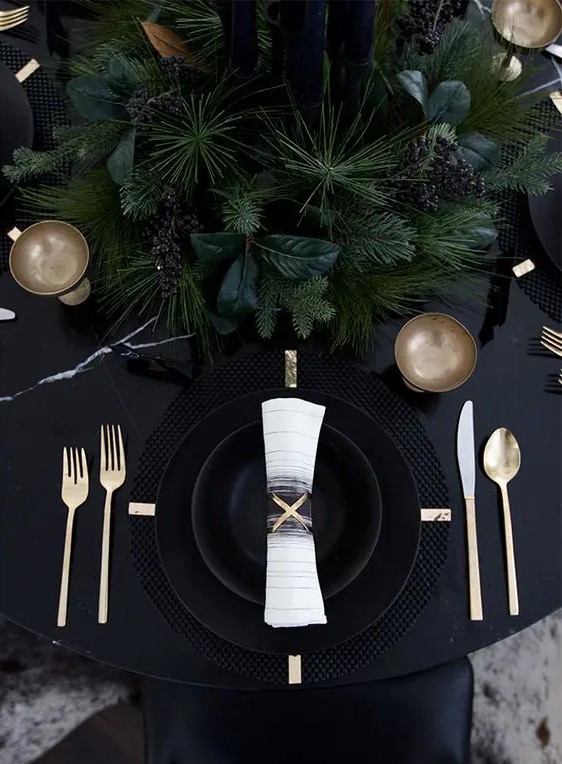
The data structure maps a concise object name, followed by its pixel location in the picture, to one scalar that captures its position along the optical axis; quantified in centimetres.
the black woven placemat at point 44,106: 62
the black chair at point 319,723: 70
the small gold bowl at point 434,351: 56
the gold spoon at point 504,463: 58
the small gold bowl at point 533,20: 61
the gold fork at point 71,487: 57
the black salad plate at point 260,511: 54
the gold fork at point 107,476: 57
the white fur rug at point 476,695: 95
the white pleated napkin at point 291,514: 49
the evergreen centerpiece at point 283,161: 45
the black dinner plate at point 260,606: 54
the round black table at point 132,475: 57
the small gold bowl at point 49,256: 56
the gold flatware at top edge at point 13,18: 63
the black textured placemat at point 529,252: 62
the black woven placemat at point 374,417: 56
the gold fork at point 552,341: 61
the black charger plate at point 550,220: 60
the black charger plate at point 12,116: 60
